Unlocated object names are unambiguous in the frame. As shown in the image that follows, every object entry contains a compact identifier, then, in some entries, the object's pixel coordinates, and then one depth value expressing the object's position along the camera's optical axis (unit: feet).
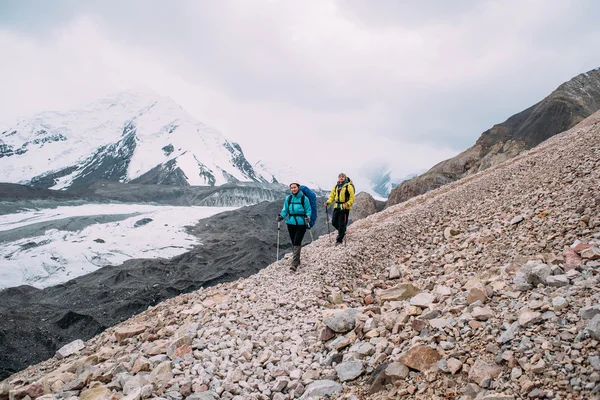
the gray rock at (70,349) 25.69
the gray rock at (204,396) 15.67
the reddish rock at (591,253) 16.52
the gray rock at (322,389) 14.99
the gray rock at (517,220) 26.32
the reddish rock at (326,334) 19.33
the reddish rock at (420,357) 13.75
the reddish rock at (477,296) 16.59
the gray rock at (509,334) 12.90
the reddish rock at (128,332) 24.64
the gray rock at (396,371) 13.85
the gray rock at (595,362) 10.24
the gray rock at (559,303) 13.25
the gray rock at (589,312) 12.14
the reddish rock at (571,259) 16.47
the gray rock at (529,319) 13.06
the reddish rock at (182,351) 19.38
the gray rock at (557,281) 15.25
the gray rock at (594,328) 11.02
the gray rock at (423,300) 18.63
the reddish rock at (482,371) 11.83
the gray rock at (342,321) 19.33
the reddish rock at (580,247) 17.69
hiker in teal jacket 32.45
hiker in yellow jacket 36.99
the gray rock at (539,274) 16.03
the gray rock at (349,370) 15.48
